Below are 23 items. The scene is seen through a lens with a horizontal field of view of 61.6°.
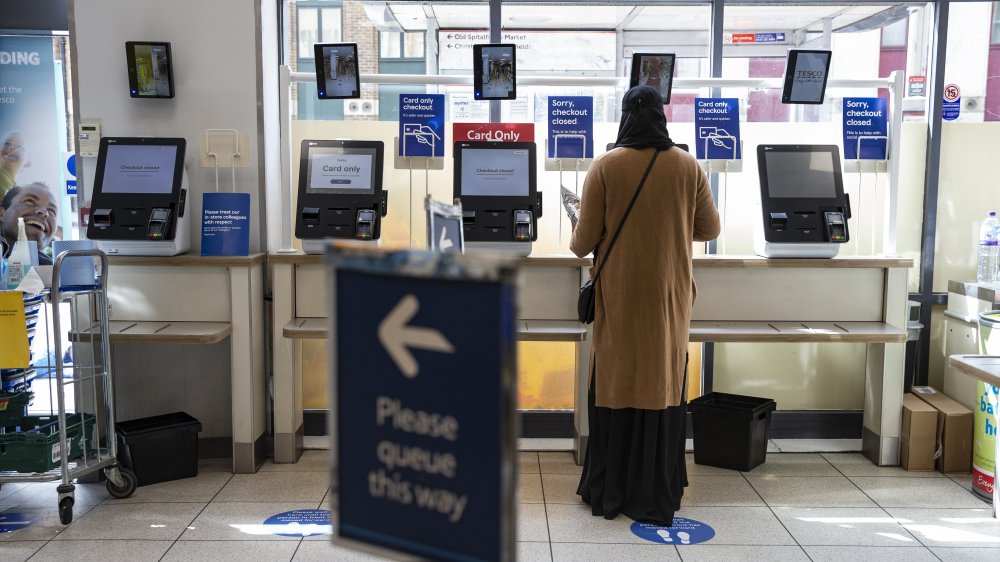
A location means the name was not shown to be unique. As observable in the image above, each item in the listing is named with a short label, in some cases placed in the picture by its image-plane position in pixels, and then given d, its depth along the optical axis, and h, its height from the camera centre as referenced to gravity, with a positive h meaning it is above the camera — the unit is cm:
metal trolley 346 -99
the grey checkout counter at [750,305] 437 -53
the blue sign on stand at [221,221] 429 -10
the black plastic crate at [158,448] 400 -119
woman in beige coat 336 -38
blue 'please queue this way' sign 139 -36
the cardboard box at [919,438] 429 -119
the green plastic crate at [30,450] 347 -104
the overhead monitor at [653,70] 439 +70
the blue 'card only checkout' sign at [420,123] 443 +42
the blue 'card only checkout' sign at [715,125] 443 +42
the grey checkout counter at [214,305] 425 -54
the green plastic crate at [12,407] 361 -90
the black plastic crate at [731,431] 427 -117
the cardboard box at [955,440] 426 -119
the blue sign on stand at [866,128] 445 +41
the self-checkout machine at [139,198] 416 +1
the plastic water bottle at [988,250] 466 -25
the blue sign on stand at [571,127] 443 +40
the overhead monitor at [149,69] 430 +68
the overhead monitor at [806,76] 444 +68
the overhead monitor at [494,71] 441 +69
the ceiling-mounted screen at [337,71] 438 +68
